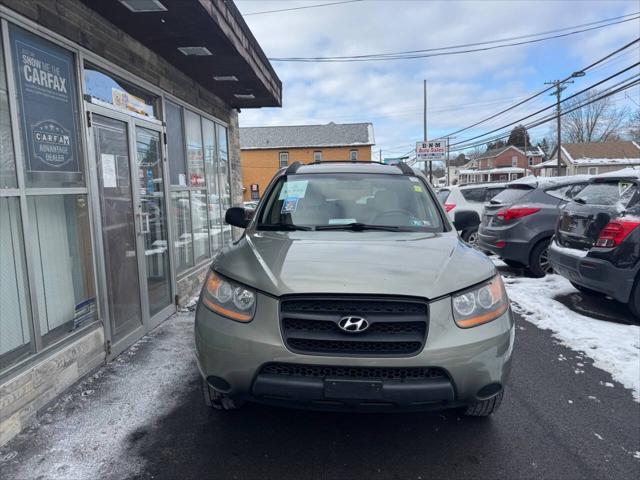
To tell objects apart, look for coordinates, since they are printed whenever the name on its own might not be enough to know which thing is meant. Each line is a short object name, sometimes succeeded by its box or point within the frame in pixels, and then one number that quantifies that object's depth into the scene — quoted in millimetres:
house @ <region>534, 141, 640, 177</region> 43844
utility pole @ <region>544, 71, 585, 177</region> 27388
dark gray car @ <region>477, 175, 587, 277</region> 7352
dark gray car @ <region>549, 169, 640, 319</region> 4758
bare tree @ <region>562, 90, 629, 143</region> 53844
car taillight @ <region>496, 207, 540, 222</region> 7414
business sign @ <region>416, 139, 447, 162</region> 15672
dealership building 3010
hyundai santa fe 2252
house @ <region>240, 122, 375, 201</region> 41844
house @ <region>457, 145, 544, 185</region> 68375
